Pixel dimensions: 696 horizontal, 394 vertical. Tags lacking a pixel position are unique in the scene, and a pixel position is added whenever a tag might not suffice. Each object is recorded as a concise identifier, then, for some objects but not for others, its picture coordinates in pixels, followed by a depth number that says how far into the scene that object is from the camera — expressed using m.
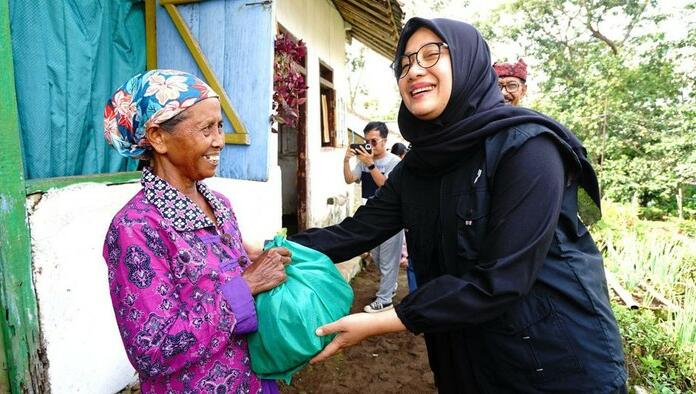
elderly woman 1.14
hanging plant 3.60
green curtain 2.03
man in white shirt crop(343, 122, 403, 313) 4.55
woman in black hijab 1.21
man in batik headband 3.12
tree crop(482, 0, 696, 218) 10.43
